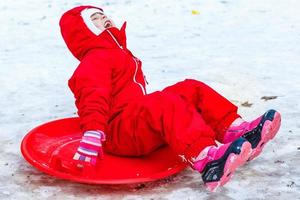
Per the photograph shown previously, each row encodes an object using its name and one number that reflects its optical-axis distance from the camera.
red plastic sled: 4.39
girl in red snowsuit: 4.31
